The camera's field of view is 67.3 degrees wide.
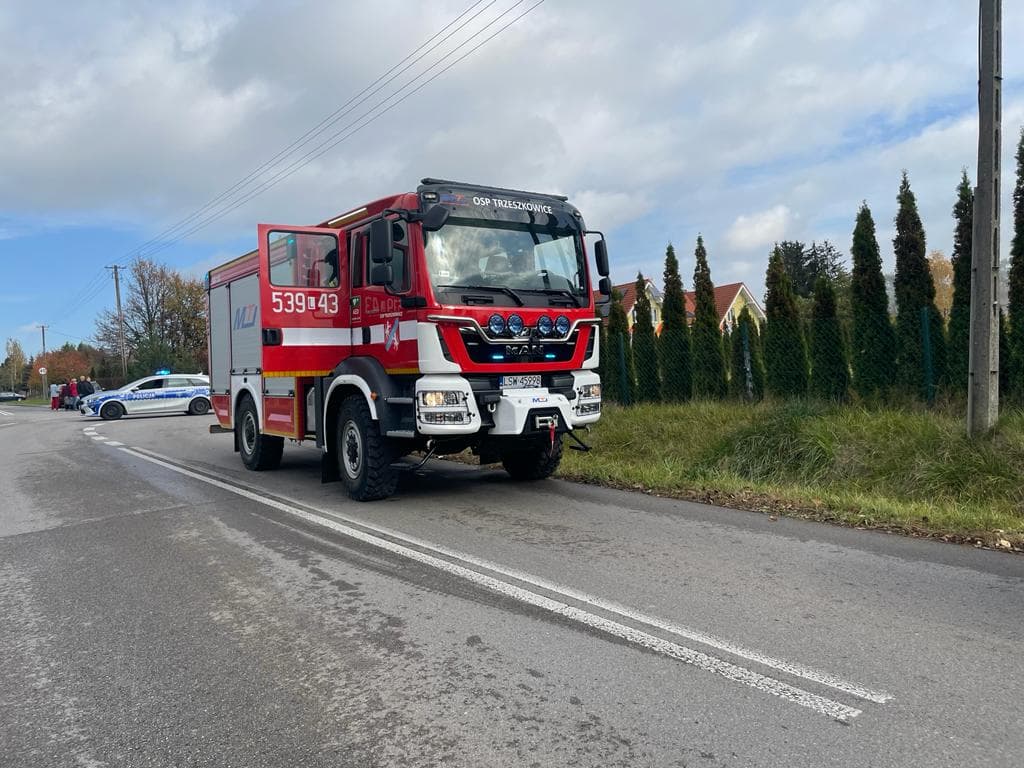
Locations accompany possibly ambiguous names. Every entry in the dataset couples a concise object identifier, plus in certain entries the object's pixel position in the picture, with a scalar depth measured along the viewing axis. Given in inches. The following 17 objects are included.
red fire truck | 285.7
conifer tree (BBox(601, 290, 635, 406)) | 660.7
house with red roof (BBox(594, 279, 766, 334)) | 1899.6
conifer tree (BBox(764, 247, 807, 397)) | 519.8
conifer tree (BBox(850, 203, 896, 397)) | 463.8
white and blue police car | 1086.4
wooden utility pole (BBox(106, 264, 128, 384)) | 2042.3
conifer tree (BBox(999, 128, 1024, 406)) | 394.9
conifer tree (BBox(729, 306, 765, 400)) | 559.8
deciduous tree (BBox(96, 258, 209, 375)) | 2375.7
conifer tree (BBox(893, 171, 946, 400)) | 435.2
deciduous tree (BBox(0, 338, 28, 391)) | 4591.5
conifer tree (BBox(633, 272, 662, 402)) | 637.3
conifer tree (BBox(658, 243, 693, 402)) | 608.7
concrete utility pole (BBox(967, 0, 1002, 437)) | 311.3
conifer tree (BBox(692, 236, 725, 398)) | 583.2
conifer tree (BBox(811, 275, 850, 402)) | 489.4
